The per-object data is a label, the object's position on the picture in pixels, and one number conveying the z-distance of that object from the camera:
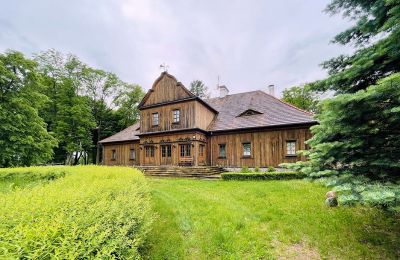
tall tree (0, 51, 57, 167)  15.92
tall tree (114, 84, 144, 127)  36.53
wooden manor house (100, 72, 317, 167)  16.34
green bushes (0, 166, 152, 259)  1.74
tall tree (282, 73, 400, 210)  3.30
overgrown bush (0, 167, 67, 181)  9.14
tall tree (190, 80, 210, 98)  48.25
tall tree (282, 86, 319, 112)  33.12
